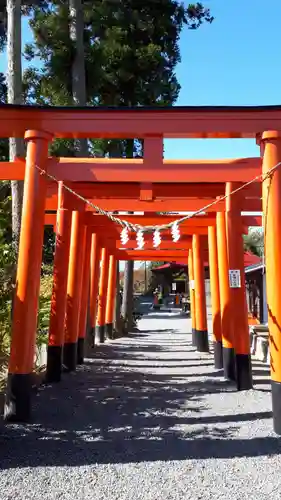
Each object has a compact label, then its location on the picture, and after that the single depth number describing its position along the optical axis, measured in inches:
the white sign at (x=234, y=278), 251.4
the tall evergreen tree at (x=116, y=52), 459.5
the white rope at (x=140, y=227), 199.6
